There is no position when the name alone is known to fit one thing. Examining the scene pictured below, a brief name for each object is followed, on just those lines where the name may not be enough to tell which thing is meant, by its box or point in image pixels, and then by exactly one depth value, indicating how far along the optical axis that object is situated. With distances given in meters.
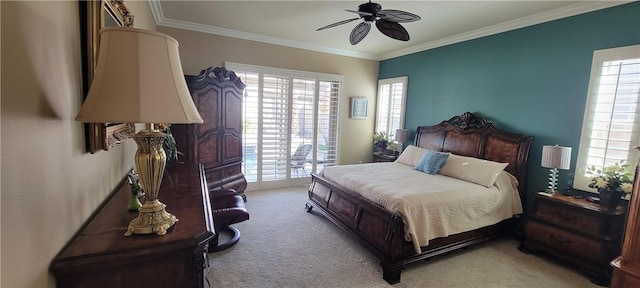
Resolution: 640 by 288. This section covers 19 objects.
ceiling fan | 2.66
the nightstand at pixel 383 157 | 5.04
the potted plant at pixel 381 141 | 5.50
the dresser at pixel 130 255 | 0.97
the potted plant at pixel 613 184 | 2.47
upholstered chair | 2.47
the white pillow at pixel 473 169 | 3.17
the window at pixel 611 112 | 2.60
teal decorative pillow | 3.67
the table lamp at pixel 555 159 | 2.79
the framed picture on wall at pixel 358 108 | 5.59
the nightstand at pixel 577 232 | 2.45
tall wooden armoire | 3.66
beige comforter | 2.53
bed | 2.46
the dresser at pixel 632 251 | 1.76
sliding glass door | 4.62
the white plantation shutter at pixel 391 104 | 5.26
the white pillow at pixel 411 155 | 4.22
